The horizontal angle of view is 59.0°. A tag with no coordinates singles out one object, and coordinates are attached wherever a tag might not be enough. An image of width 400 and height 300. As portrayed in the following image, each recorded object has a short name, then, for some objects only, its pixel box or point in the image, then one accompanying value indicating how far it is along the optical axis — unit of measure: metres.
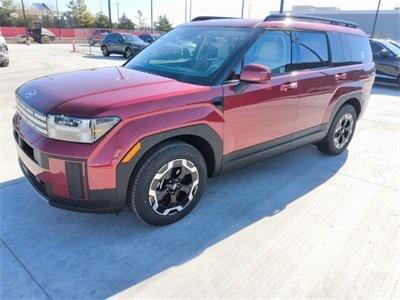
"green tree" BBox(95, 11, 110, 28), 69.19
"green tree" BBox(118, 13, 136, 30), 71.06
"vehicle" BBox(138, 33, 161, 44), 28.89
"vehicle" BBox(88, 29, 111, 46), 39.79
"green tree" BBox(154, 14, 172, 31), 77.74
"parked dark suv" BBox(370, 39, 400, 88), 12.02
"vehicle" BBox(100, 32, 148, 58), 20.64
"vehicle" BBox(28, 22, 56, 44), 37.19
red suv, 2.56
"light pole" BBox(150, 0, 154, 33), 56.42
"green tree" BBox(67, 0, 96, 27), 72.44
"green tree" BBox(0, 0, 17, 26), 60.44
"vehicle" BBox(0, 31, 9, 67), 12.39
